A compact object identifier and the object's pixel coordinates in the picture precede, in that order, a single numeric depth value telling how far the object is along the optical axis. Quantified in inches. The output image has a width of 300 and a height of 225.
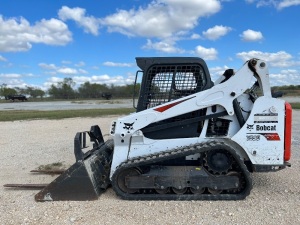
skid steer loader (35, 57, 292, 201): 143.9
